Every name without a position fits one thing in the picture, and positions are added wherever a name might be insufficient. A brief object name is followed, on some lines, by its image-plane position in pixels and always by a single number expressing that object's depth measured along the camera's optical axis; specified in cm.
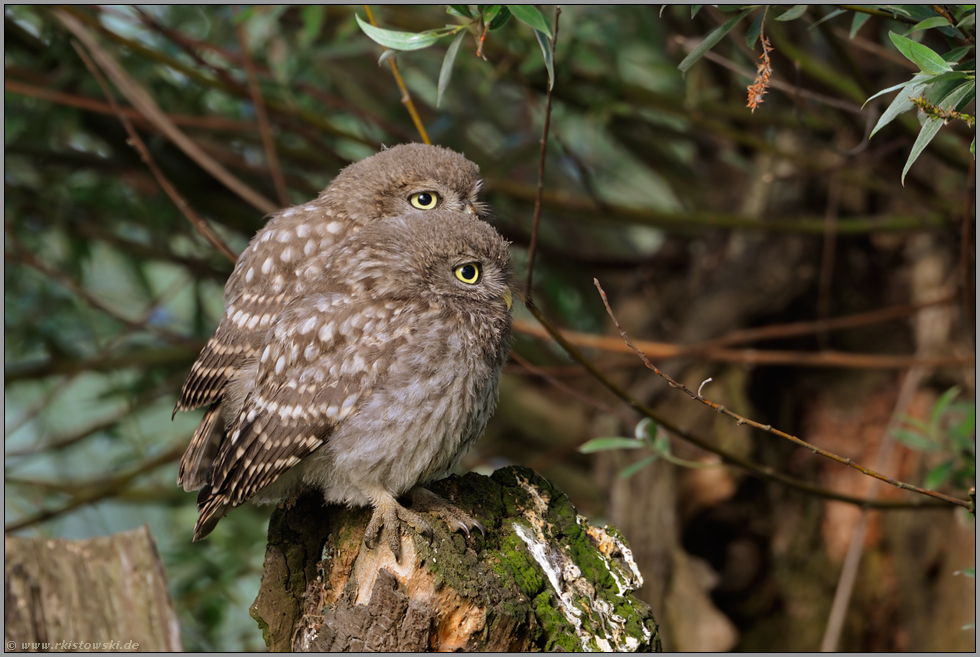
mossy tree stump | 626
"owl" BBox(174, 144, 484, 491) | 639
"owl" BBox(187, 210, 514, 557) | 631
